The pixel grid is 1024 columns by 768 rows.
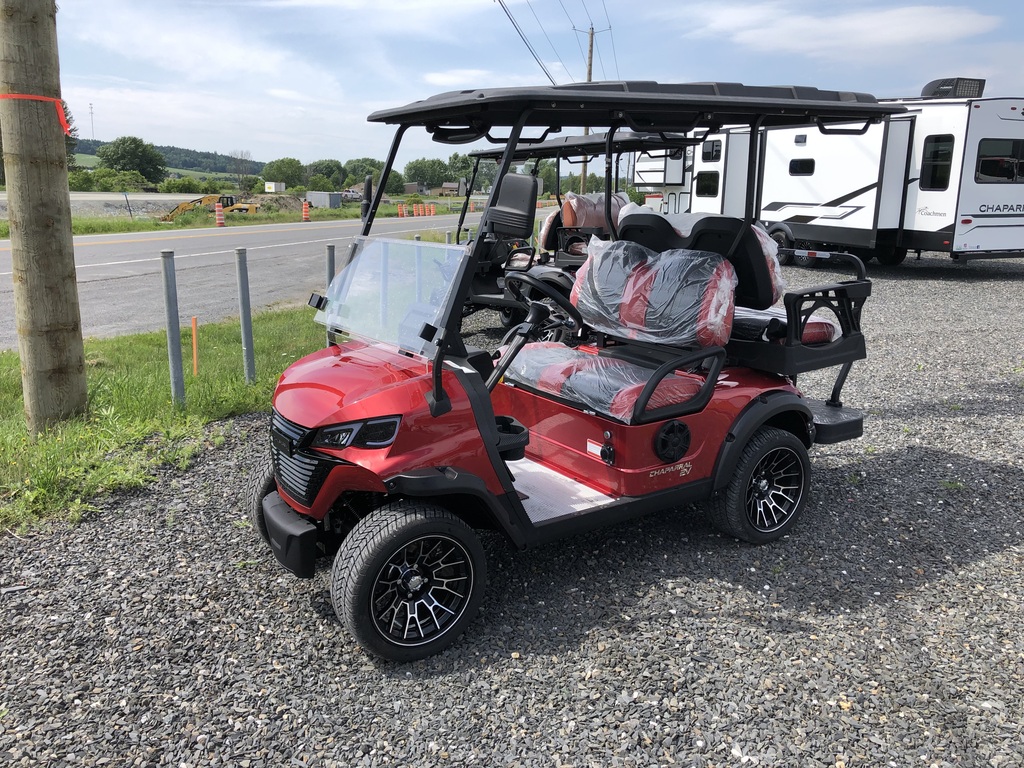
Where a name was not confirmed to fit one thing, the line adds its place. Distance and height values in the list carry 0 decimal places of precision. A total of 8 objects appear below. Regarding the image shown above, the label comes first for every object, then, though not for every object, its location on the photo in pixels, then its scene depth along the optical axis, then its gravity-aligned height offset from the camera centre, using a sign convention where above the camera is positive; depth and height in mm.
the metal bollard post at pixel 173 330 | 5133 -818
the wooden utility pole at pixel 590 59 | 34656 +6450
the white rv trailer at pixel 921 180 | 12586 +471
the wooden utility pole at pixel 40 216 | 4457 -69
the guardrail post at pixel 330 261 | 6696 -465
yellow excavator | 29394 +0
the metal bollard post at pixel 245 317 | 6012 -841
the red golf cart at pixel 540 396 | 2996 -847
